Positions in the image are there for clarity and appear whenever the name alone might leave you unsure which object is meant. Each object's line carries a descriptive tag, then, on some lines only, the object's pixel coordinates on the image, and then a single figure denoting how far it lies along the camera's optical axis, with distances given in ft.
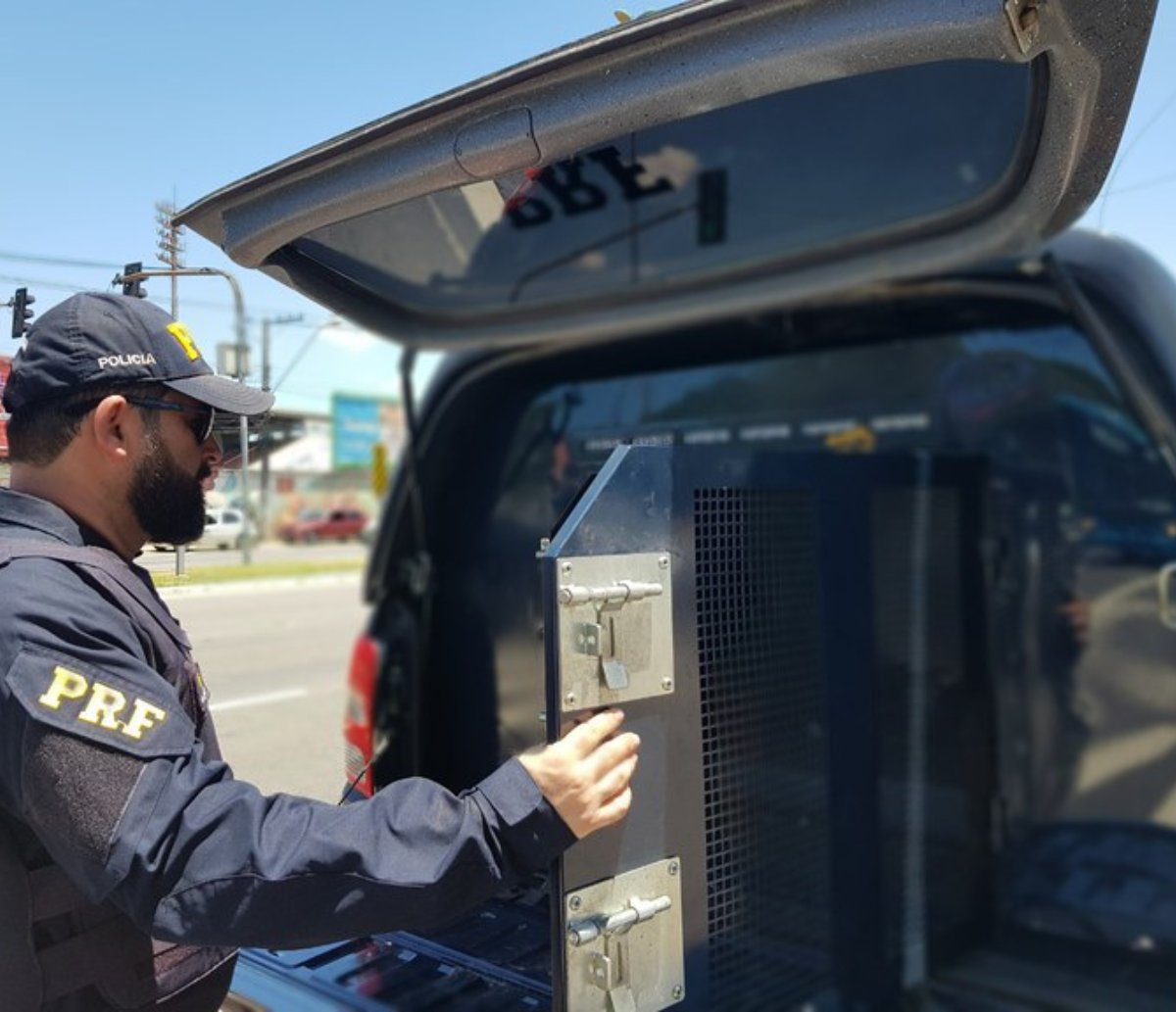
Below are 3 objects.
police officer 3.51
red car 77.17
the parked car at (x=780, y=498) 4.22
